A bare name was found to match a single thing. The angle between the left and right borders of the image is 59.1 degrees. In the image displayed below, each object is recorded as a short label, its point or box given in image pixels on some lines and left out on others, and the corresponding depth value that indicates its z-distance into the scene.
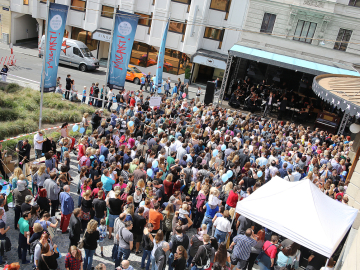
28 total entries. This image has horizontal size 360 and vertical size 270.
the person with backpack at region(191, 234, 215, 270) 6.54
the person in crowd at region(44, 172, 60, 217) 7.55
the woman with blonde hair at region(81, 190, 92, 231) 7.26
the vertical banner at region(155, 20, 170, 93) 16.16
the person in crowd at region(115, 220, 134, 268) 6.54
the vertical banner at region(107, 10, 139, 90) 13.50
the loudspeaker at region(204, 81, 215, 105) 22.76
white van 26.36
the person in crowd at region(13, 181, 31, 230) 7.07
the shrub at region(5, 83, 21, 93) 17.05
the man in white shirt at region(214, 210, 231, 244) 7.48
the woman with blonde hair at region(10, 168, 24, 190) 7.41
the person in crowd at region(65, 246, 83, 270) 5.70
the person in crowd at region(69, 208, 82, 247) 6.60
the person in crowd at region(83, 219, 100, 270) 6.27
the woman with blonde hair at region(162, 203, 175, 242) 7.50
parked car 25.86
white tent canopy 6.53
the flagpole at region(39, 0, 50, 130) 11.97
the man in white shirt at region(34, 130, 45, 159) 10.00
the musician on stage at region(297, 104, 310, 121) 22.98
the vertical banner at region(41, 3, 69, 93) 12.07
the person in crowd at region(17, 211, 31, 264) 6.30
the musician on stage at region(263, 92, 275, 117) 21.94
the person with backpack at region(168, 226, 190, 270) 6.68
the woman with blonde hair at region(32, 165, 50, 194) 7.75
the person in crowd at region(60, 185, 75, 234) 7.24
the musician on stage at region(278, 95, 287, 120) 22.47
